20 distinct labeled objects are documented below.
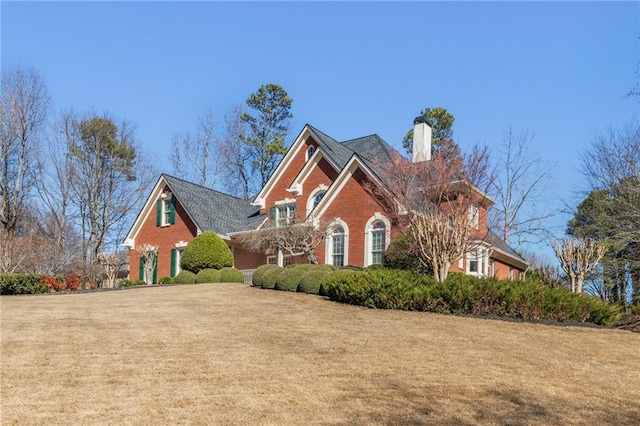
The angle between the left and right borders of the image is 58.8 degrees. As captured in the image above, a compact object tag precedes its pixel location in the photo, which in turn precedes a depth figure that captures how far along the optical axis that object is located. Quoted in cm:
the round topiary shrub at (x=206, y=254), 2581
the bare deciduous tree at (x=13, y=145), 3344
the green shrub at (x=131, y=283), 2843
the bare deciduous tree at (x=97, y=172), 3809
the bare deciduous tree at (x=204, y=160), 4422
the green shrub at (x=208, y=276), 2438
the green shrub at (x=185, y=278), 2510
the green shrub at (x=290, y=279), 1942
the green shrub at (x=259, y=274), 2113
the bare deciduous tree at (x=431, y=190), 2008
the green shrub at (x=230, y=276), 2450
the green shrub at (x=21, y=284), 2042
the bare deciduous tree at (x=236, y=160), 4469
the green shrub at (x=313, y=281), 1861
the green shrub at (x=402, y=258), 2027
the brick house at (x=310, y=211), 2334
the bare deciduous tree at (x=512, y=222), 3397
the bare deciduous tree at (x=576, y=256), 1866
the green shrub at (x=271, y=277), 2034
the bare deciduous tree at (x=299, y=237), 2334
